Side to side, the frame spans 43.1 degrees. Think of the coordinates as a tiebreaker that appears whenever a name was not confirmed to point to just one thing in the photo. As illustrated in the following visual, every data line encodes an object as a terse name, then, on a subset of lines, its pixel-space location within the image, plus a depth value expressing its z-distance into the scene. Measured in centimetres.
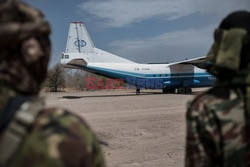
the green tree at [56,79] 4222
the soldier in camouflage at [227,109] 172
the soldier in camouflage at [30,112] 106
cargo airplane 2648
